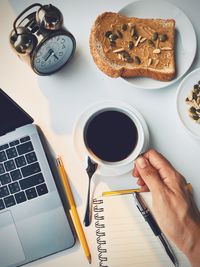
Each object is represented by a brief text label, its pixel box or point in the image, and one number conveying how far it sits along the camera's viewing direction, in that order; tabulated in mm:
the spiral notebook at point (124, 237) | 801
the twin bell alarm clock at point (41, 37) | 735
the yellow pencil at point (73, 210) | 831
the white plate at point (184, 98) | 812
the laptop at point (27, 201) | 829
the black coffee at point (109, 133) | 797
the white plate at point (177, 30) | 833
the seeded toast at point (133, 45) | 828
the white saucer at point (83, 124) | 815
